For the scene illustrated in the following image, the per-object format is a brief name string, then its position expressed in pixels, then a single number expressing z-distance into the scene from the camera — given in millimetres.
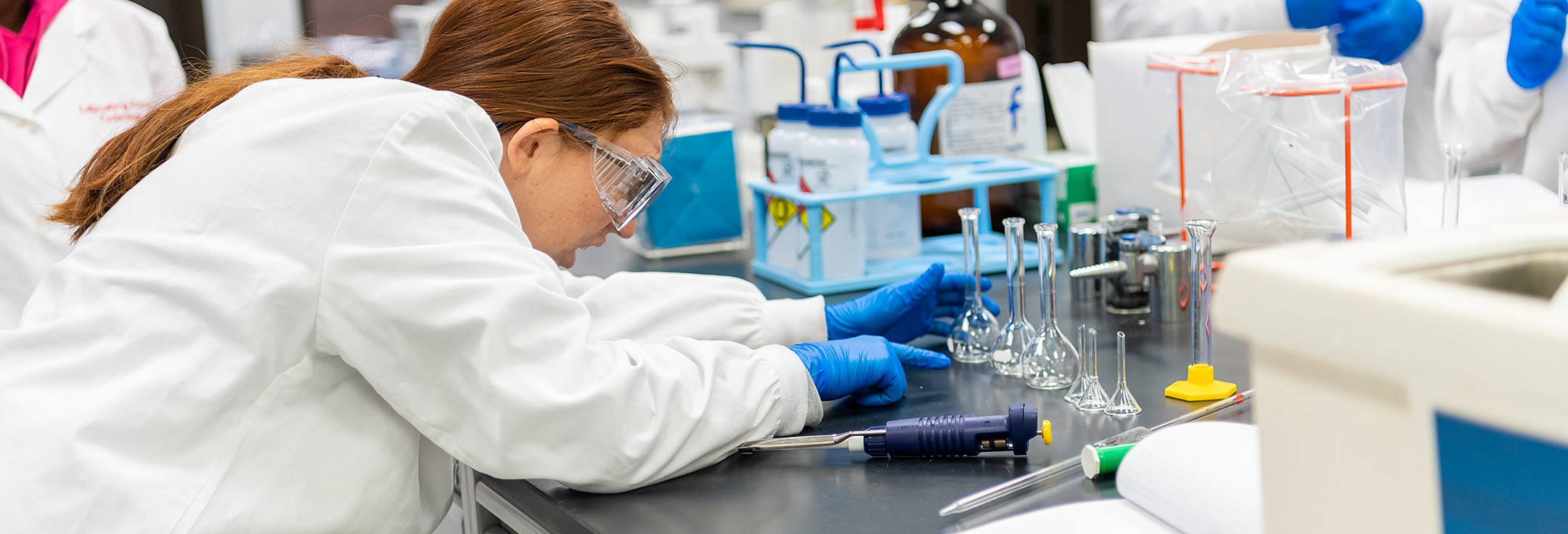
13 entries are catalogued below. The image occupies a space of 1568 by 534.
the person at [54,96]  1958
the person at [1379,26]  2008
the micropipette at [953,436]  945
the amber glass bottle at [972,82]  1843
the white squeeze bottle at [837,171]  1552
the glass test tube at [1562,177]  1259
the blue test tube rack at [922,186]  1616
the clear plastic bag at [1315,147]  1431
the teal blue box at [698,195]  1920
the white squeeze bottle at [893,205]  1705
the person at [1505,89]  1749
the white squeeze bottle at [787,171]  1614
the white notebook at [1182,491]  768
